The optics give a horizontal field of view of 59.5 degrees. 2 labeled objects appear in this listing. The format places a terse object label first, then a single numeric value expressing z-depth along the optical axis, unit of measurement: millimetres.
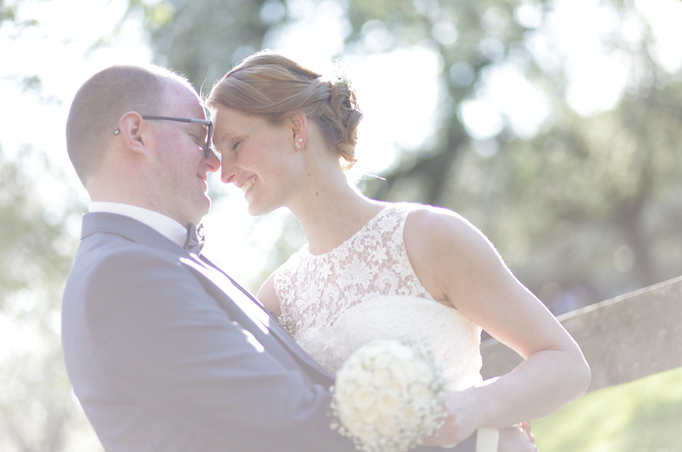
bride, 2469
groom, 1894
